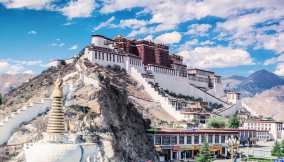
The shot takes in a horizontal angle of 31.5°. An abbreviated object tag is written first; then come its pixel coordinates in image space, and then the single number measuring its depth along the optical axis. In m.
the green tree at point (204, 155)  57.94
